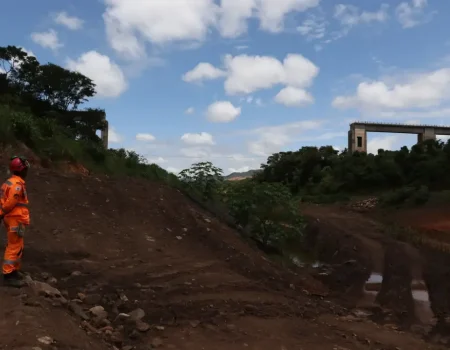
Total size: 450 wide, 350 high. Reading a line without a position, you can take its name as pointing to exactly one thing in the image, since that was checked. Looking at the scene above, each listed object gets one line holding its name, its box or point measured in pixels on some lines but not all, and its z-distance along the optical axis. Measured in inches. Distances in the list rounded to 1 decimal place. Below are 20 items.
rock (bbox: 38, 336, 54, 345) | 141.1
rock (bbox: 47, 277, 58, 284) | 228.4
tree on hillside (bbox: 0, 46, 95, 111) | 1057.5
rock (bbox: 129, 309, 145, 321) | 213.2
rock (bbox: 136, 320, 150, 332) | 203.8
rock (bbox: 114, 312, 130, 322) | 207.3
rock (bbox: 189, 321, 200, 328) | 221.2
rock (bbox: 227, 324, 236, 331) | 223.2
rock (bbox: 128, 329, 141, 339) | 196.5
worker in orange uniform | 188.7
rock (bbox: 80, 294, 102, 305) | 217.2
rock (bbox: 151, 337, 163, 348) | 194.7
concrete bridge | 2199.8
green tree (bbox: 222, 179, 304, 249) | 489.4
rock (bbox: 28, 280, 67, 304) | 191.8
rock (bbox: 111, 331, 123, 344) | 184.1
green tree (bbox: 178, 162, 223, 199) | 556.1
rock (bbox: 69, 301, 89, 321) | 191.0
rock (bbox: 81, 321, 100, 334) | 180.5
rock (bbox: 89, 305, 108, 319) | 201.2
